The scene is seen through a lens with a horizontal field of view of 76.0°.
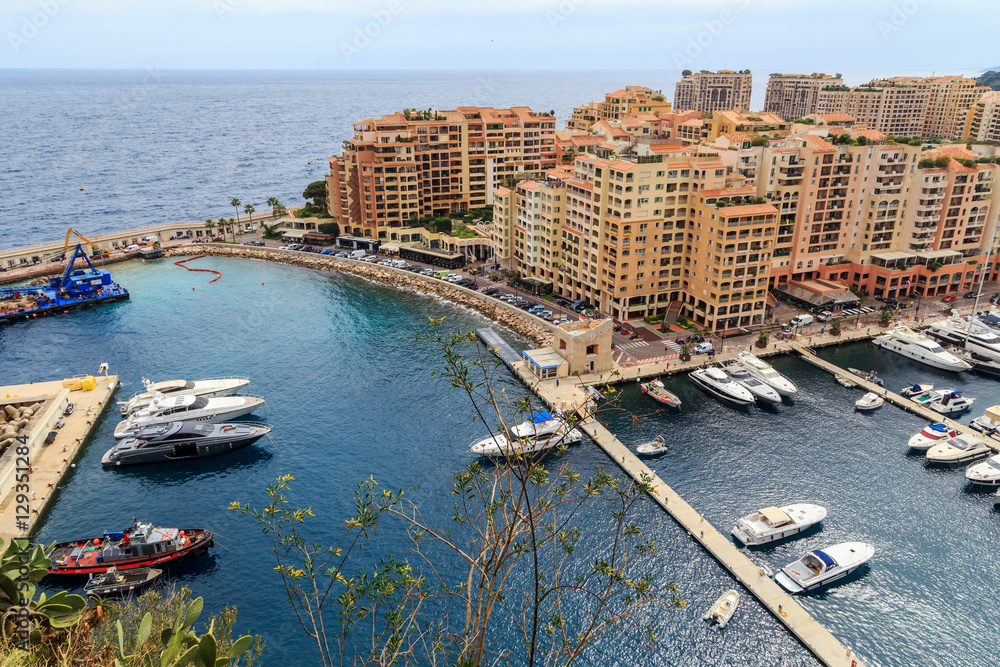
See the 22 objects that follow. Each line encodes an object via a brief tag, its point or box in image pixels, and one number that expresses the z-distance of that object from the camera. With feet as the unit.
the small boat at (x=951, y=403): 248.32
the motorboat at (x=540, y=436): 217.97
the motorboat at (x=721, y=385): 254.27
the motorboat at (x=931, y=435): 224.53
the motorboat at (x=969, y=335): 289.74
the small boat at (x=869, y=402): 250.37
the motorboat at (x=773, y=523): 179.93
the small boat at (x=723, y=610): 154.30
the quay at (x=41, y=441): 194.18
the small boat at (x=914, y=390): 260.01
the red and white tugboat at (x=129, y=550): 172.86
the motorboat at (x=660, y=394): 252.40
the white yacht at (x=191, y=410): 238.27
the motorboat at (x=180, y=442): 221.05
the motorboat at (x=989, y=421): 235.22
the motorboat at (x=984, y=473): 204.95
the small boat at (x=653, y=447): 220.02
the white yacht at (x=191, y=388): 251.80
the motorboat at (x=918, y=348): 282.97
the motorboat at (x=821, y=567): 165.58
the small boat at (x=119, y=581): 167.22
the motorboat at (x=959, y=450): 217.77
